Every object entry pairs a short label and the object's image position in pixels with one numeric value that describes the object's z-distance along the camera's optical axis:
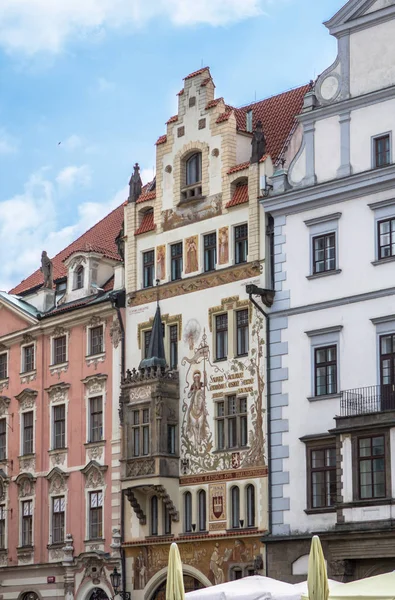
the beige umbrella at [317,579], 29.81
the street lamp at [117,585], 46.25
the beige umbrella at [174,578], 31.42
